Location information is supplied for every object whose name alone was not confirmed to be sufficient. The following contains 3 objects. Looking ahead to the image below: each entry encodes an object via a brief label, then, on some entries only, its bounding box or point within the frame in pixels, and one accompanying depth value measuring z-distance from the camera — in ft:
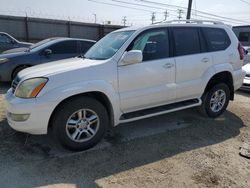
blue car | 17.25
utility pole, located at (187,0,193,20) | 47.45
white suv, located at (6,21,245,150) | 8.27
